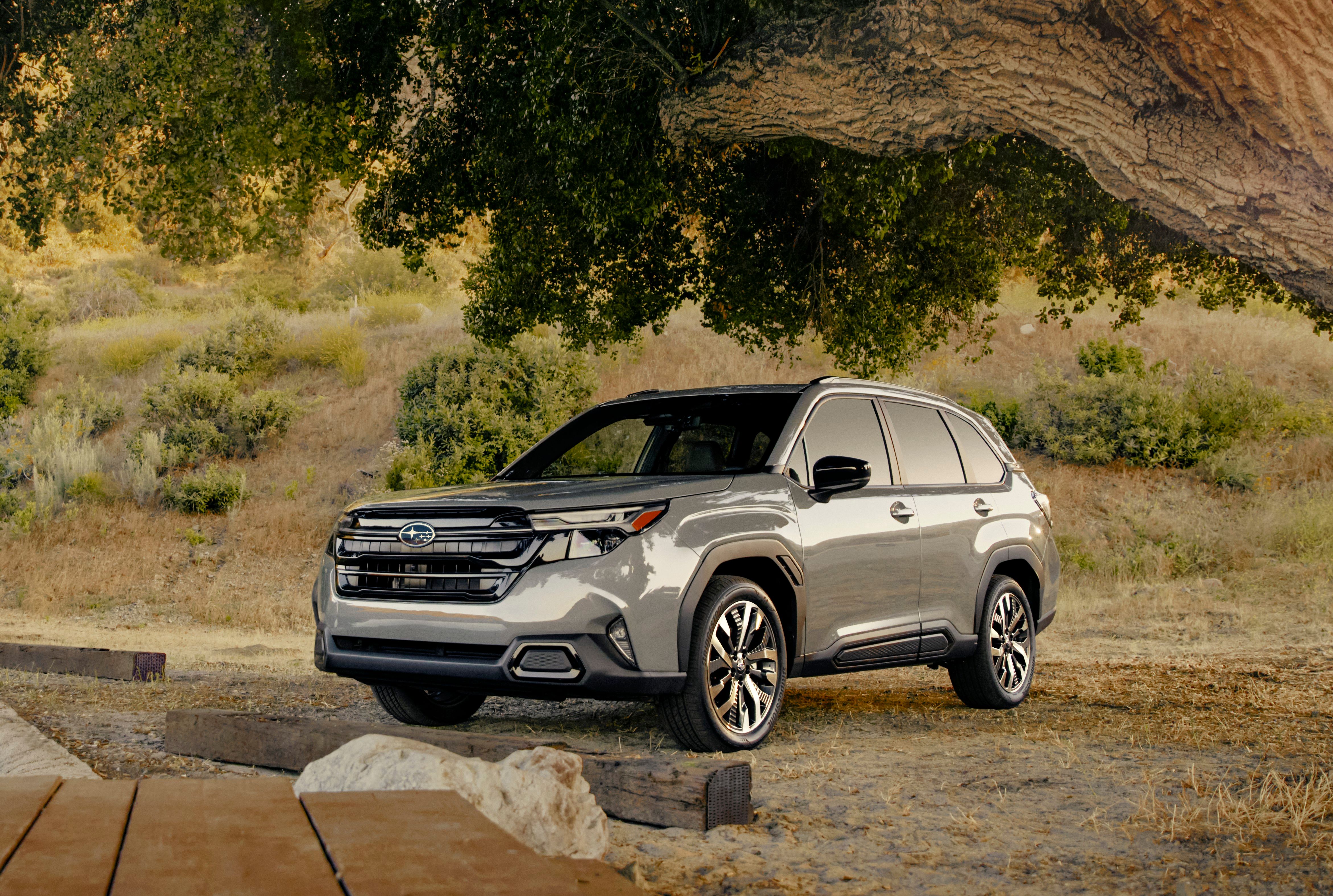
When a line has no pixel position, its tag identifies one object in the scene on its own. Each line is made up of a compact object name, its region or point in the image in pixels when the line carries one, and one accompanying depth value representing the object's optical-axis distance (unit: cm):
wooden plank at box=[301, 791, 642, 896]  209
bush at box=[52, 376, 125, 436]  2584
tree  691
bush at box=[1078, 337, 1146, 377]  2695
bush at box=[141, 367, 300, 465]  2405
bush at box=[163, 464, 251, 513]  2034
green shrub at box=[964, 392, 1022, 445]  2561
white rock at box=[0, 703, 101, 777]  488
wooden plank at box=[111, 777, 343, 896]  210
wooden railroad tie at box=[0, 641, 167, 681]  838
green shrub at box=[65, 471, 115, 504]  2023
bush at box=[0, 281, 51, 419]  2772
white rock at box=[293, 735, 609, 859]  359
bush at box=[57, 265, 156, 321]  4166
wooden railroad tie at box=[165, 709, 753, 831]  411
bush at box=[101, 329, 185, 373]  2998
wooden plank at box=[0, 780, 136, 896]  204
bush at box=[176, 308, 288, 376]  2762
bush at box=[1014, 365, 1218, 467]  2430
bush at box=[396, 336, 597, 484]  2088
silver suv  528
